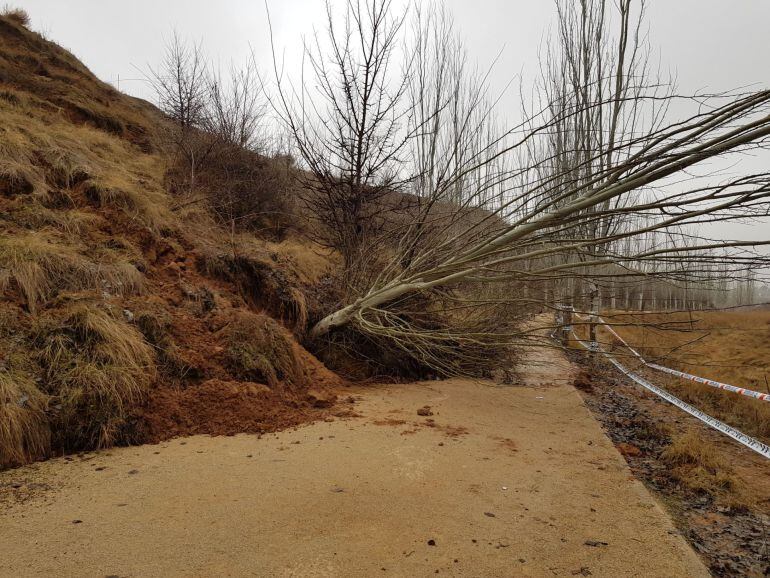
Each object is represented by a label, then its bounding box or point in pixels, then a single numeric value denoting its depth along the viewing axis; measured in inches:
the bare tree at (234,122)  400.5
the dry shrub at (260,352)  156.4
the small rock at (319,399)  161.8
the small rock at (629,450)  147.6
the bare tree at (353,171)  265.7
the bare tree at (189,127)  334.3
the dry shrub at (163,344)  141.3
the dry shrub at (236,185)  314.0
